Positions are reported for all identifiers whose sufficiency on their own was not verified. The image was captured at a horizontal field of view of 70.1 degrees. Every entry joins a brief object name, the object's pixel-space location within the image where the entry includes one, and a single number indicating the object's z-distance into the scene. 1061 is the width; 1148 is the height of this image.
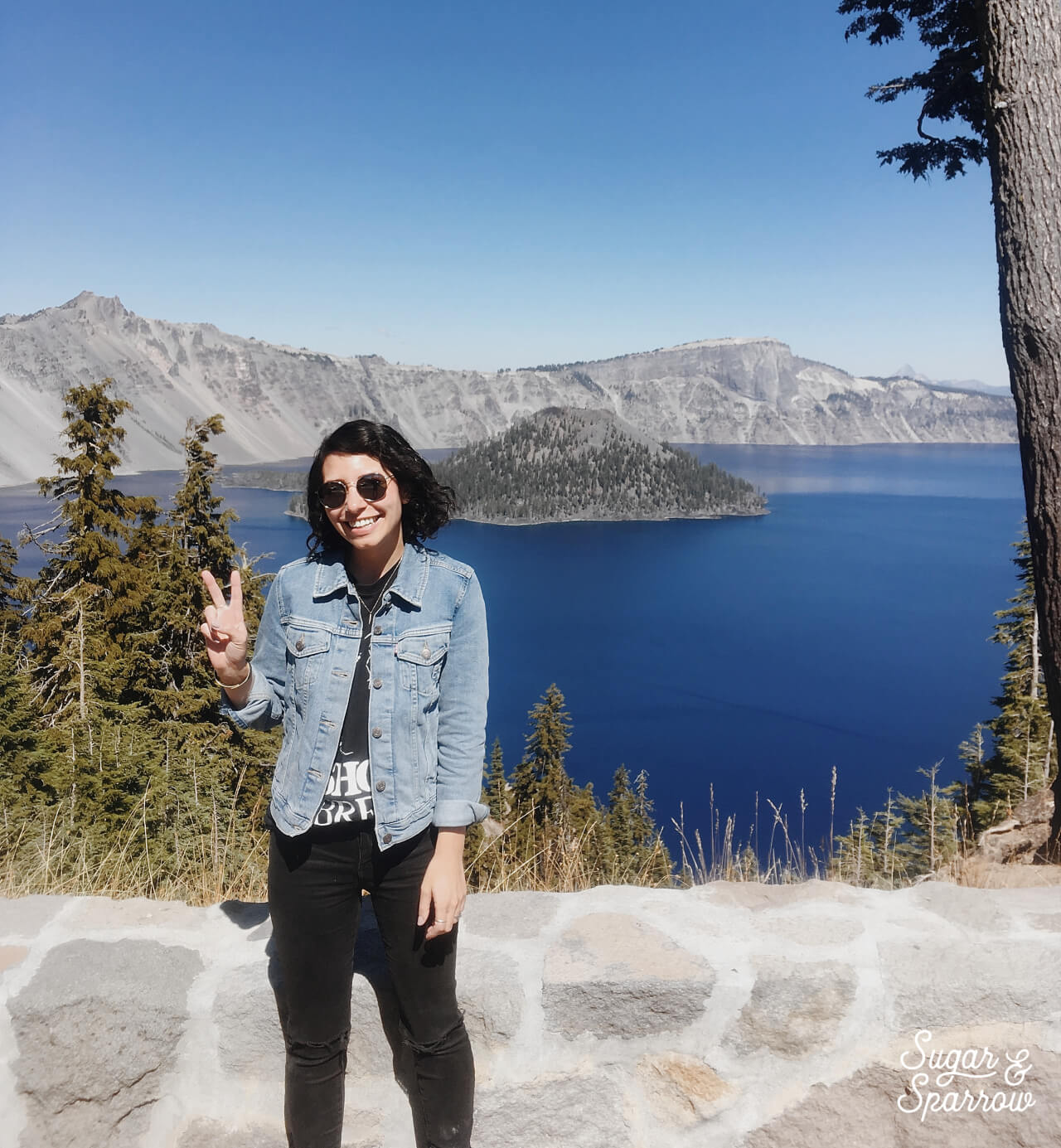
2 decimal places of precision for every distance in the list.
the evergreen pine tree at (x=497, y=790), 20.03
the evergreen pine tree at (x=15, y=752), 3.99
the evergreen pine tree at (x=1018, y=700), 13.85
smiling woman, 2.02
